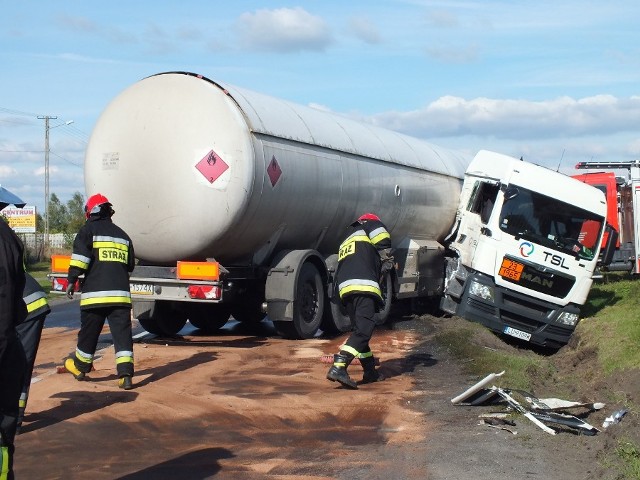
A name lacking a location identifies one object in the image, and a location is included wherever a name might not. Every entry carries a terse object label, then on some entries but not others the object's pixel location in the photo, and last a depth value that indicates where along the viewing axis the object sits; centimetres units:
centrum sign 6372
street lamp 5845
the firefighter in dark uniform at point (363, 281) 1001
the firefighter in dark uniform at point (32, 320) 769
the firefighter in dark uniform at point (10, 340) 498
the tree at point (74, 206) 8231
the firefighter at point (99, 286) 969
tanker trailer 1178
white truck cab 1458
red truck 2311
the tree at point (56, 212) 8264
